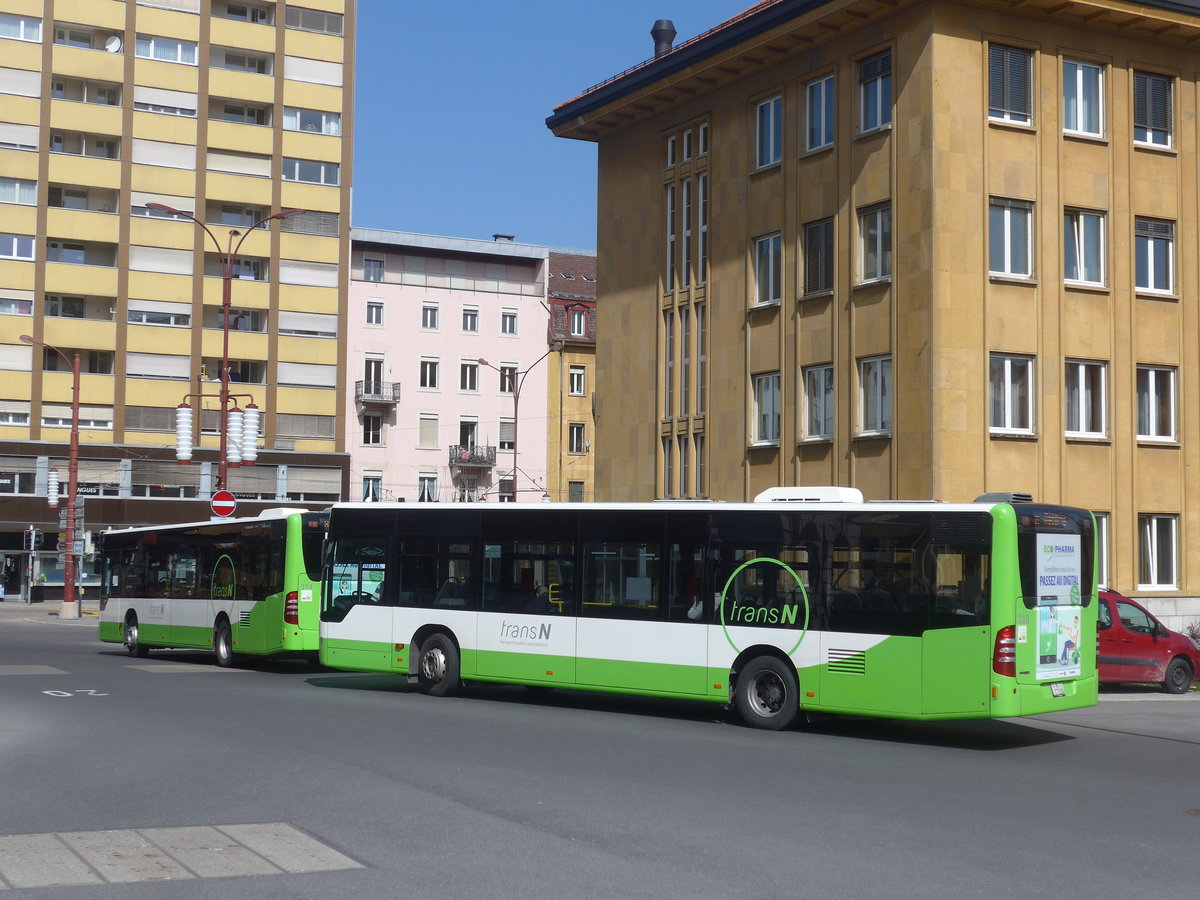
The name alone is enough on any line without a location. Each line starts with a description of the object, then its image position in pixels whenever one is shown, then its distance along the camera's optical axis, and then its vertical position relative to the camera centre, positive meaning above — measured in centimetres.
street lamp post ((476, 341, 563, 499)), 7119 +956
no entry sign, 3425 +143
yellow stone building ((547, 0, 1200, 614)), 2902 +655
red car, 2300 -113
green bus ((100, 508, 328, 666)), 2444 -41
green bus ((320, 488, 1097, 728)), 1498 -38
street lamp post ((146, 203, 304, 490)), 3638 +414
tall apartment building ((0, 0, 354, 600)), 6384 +1443
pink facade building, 7531 +1034
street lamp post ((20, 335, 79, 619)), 4862 +106
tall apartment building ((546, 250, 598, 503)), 7975 +932
